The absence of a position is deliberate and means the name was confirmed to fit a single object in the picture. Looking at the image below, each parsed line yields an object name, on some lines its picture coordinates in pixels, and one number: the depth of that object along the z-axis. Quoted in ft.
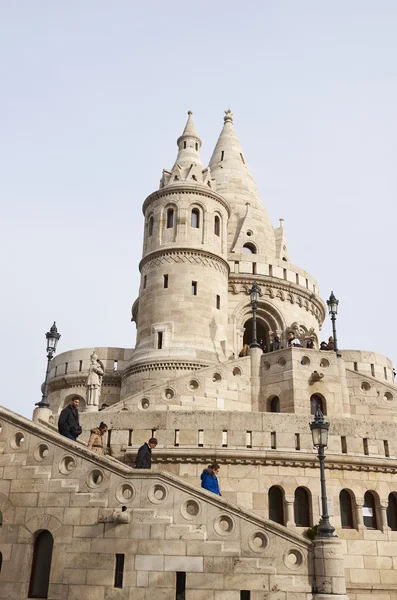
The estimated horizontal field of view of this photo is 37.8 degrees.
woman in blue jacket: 38.65
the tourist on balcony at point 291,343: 76.89
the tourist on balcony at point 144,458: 39.93
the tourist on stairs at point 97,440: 42.80
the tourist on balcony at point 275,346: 77.82
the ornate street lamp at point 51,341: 58.03
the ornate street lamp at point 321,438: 37.56
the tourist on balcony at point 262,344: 98.45
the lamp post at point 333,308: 73.72
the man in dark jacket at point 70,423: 41.14
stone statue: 70.69
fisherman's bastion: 35.83
